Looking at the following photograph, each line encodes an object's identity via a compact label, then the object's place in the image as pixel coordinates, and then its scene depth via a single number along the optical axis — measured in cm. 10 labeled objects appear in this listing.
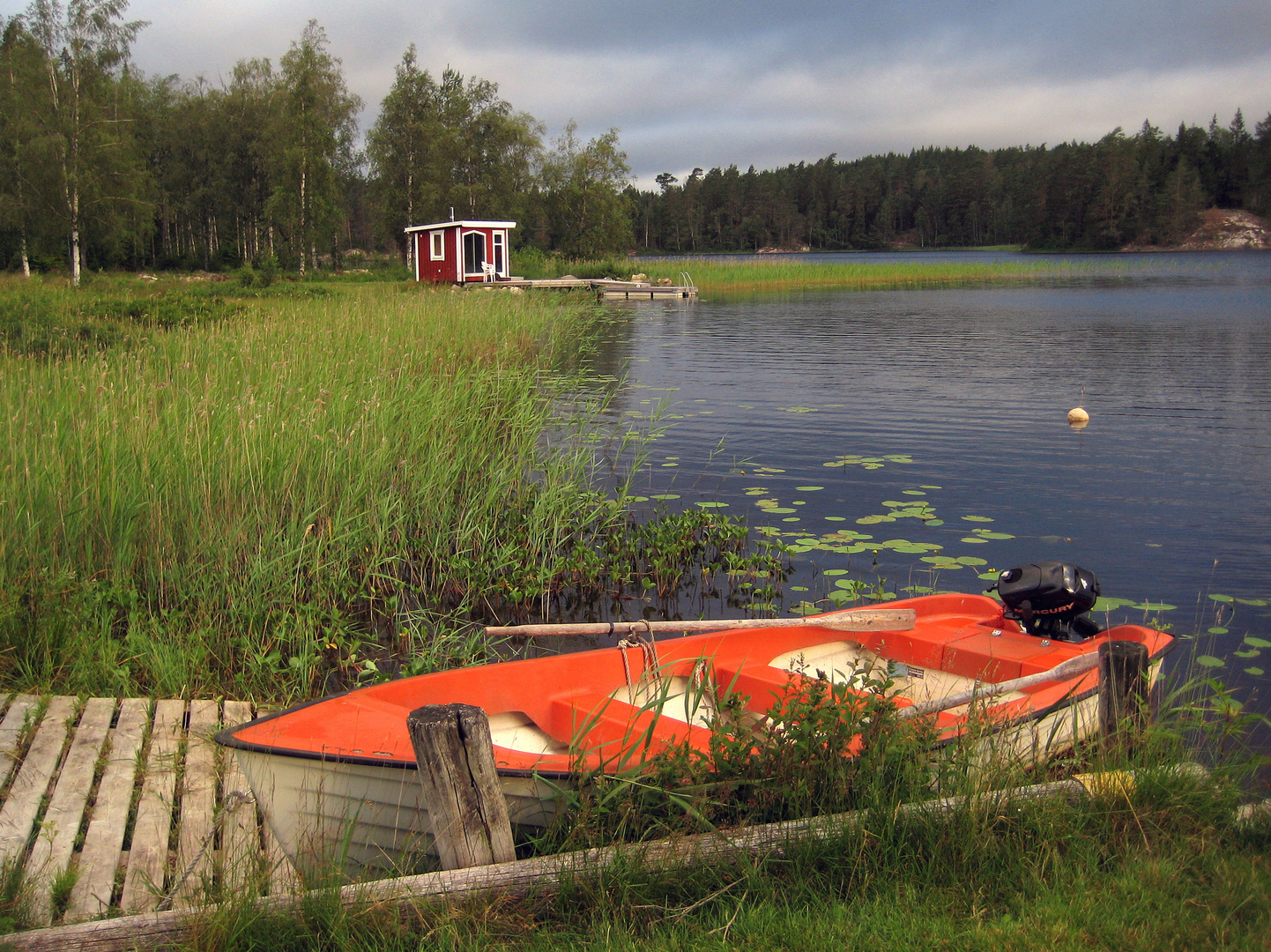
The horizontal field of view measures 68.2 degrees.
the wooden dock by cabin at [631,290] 3481
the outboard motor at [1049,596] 434
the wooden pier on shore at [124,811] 269
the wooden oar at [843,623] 404
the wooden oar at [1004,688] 316
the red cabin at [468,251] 3306
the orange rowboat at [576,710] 279
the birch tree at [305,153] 3612
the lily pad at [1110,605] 589
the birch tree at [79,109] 2872
